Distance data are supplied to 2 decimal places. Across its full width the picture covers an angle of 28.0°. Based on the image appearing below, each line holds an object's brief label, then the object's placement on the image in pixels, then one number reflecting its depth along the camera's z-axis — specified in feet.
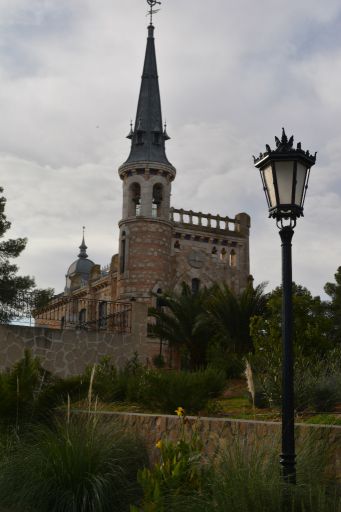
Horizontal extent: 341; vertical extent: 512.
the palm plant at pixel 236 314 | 84.94
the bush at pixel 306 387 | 32.27
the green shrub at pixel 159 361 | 103.99
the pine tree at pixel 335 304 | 112.68
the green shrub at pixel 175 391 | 34.91
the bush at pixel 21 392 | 28.48
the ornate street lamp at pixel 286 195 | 18.88
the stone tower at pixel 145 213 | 118.83
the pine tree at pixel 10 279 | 80.02
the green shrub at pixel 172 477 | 18.11
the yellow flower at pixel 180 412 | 22.49
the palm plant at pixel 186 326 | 93.40
